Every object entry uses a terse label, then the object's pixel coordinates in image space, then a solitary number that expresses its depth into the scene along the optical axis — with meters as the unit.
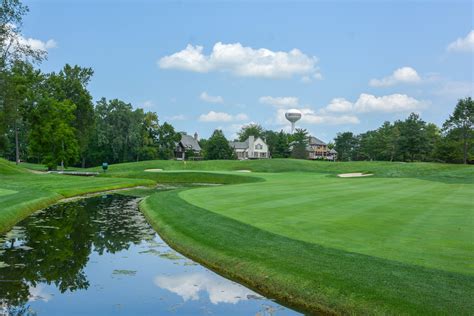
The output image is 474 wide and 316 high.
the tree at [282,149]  112.06
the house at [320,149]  159.41
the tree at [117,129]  88.75
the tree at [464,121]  79.19
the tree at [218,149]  107.81
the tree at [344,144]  145.96
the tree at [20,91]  44.69
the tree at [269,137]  147.25
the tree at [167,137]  107.00
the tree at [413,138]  86.62
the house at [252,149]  146.38
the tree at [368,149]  113.59
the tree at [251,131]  172.77
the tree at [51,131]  60.00
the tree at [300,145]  110.19
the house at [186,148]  126.21
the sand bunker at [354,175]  49.34
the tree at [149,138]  93.94
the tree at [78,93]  68.88
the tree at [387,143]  100.62
